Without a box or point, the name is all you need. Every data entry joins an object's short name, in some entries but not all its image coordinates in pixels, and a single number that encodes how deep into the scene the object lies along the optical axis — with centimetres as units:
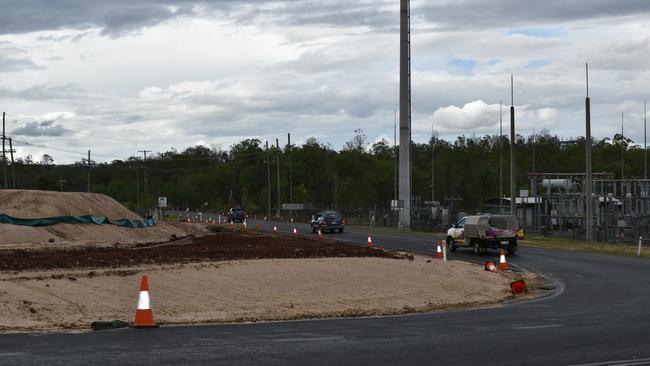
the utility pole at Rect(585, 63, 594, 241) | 4953
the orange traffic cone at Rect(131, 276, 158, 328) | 1551
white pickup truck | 4038
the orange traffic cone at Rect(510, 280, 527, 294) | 2422
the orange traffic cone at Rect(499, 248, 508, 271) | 3121
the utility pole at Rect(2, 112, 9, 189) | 9275
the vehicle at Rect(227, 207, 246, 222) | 10225
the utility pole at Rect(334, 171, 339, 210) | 11606
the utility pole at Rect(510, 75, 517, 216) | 5538
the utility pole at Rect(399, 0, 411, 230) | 7269
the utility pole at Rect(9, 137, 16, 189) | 9623
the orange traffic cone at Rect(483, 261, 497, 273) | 3122
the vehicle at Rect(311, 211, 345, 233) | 6819
